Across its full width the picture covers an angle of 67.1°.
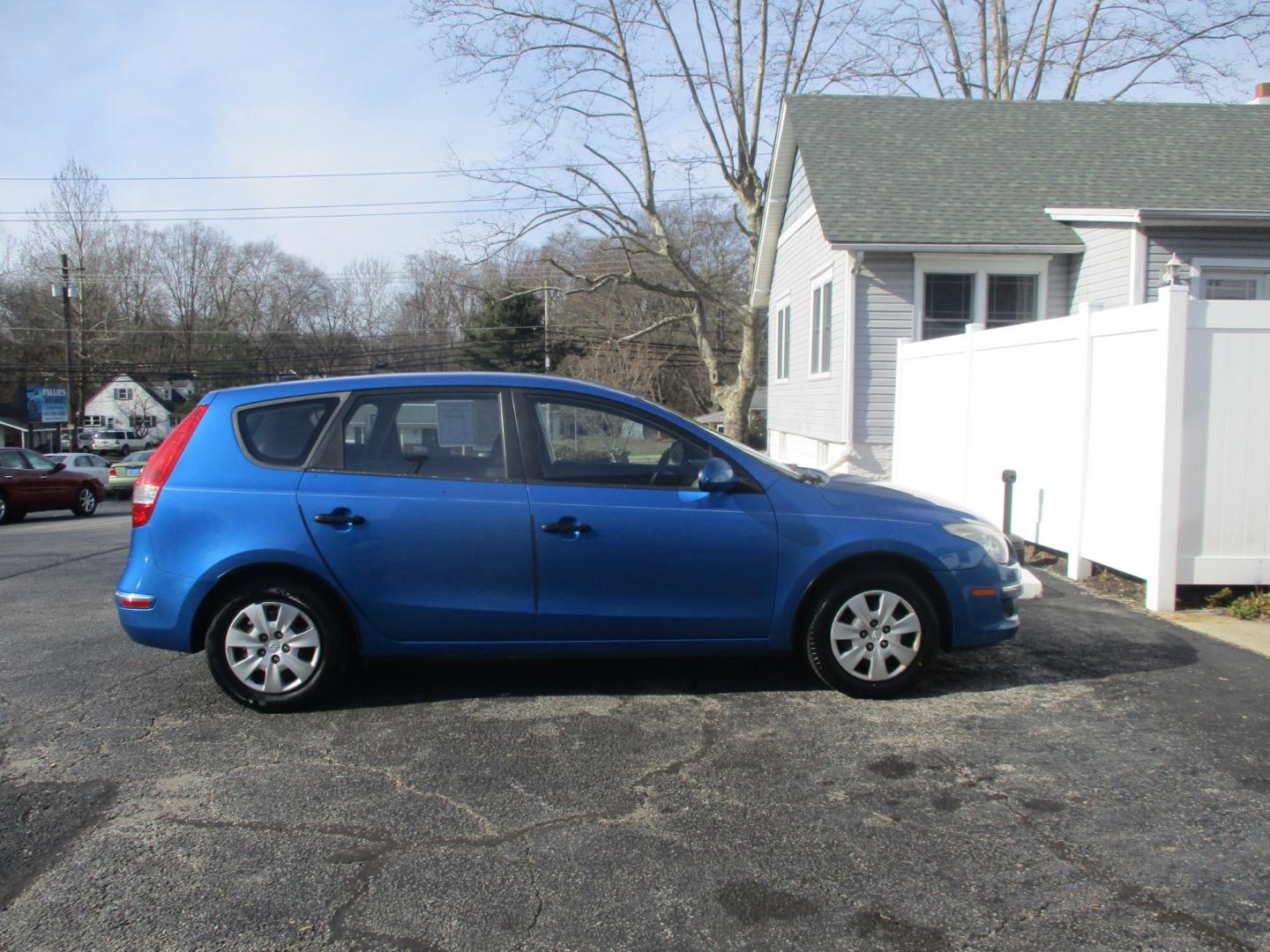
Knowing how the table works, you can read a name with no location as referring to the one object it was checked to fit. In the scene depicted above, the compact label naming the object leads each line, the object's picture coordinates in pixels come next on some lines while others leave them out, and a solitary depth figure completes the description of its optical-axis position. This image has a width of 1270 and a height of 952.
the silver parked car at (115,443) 59.06
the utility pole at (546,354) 39.30
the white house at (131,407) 80.44
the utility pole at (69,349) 45.06
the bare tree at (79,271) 52.34
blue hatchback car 4.71
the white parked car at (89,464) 23.05
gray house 12.64
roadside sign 46.41
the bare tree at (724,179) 22.89
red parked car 18.53
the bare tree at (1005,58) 29.22
